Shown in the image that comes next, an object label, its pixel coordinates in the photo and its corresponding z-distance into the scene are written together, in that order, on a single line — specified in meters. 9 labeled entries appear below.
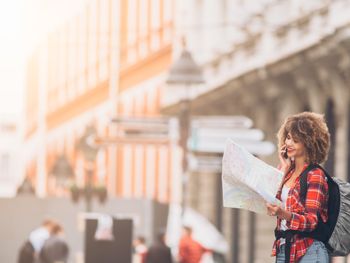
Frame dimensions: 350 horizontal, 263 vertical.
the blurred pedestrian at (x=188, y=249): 29.59
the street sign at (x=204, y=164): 29.59
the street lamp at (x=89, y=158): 33.50
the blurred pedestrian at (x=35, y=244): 31.56
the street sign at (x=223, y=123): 29.17
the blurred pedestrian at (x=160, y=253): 28.61
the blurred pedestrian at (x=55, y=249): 30.30
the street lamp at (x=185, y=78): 27.38
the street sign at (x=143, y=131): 29.89
